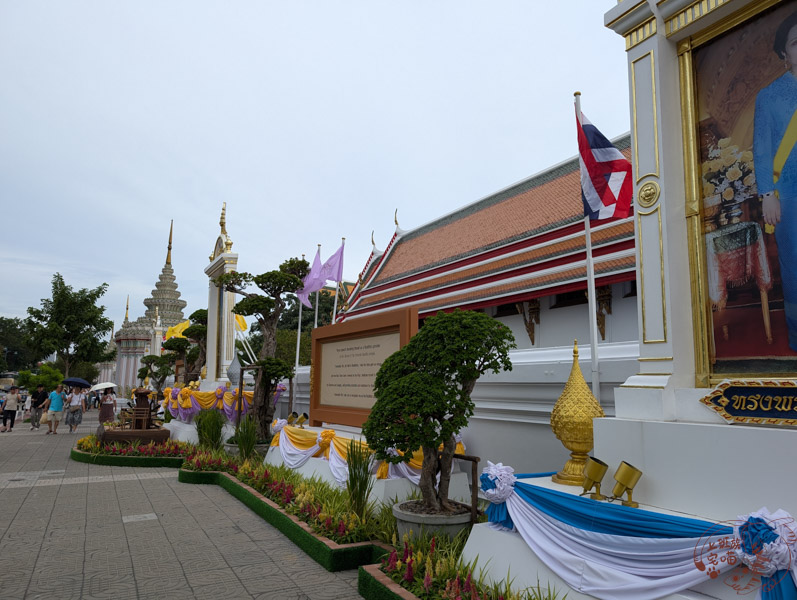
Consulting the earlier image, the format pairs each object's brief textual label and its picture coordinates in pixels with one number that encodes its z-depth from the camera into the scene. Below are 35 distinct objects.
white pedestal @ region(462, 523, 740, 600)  3.45
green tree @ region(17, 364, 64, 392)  26.96
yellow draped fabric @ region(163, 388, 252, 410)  13.08
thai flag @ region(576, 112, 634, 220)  5.21
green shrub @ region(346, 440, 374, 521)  5.62
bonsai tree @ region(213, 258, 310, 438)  10.58
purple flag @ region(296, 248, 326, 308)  13.53
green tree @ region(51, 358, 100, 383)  49.28
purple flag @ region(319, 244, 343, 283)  13.64
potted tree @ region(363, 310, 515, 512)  4.52
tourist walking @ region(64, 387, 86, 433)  19.09
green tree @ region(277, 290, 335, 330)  35.92
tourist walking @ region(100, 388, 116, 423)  16.84
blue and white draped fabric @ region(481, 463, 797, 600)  2.66
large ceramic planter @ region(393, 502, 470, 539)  4.56
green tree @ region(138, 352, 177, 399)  29.77
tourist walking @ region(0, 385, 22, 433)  19.00
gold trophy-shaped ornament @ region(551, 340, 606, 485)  4.24
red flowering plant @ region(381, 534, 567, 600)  3.61
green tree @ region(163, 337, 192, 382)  23.91
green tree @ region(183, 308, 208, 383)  20.78
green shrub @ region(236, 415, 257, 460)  9.70
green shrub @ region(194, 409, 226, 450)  11.02
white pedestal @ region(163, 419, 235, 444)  13.22
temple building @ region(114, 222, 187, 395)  44.41
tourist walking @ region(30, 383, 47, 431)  19.89
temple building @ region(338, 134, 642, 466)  5.72
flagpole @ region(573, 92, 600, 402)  4.88
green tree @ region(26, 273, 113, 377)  26.00
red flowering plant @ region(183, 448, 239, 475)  9.55
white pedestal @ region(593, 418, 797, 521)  2.98
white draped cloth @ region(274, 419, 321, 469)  7.88
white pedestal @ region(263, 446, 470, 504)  5.86
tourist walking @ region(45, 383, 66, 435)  18.00
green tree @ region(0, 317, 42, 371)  59.62
